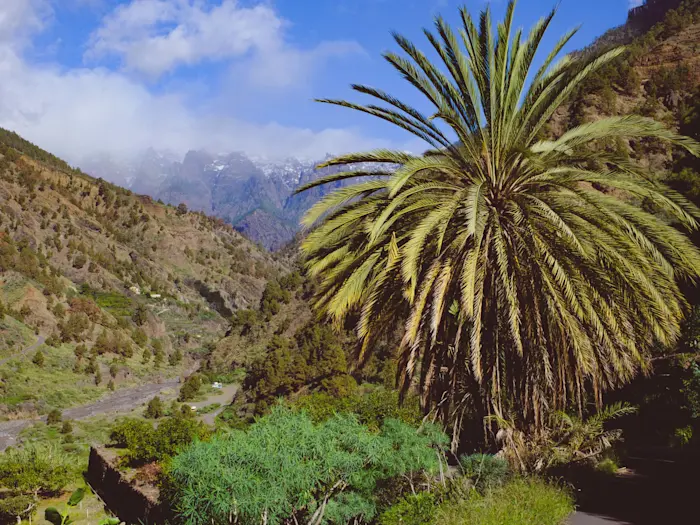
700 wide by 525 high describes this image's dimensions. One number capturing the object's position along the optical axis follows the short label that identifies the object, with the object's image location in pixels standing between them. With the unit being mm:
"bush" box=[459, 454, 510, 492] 9008
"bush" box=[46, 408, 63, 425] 44481
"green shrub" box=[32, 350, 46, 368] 59375
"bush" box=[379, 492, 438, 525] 7477
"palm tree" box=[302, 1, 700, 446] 8398
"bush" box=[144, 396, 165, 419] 45844
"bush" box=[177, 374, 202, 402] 54094
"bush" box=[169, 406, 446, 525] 6652
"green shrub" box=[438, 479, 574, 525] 7293
